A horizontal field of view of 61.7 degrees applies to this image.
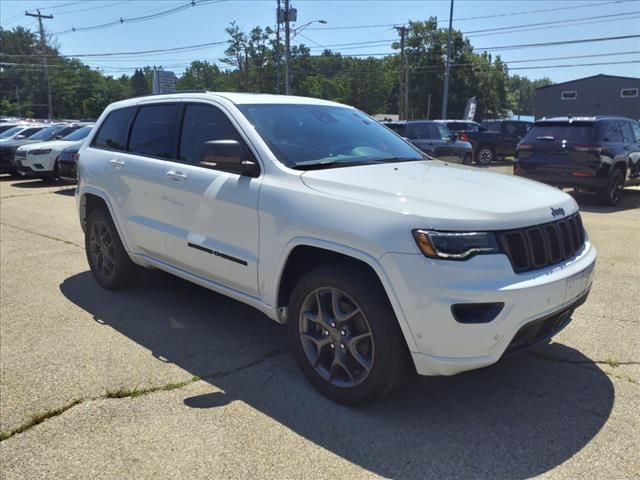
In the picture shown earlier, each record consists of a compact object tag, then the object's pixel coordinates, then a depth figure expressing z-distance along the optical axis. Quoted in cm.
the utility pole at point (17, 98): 9234
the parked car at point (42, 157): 1480
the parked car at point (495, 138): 2191
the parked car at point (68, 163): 1231
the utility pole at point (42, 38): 6009
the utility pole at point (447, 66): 3242
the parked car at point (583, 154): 1027
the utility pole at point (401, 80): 5146
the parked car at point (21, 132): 1861
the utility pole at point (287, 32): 3447
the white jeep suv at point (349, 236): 267
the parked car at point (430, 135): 1562
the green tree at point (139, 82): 9256
